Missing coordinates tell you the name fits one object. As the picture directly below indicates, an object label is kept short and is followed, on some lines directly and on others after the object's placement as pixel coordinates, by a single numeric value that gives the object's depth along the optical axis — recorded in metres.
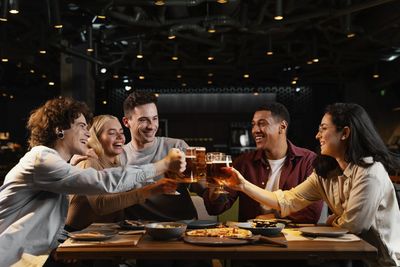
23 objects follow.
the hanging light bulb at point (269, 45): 9.82
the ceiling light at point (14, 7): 5.97
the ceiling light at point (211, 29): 7.79
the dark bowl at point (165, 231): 2.71
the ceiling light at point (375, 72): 14.49
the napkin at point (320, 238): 2.74
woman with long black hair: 2.91
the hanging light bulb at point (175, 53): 10.91
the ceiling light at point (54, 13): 7.22
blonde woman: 3.23
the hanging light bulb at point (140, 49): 10.35
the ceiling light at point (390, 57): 12.58
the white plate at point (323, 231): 2.77
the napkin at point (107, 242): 2.58
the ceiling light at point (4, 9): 6.09
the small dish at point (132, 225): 3.06
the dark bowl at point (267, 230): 2.83
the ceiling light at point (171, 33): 8.57
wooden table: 2.50
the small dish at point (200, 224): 3.13
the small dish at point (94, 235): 2.69
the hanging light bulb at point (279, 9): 6.85
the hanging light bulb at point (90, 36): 9.69
